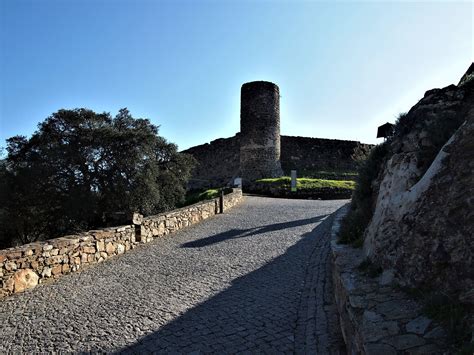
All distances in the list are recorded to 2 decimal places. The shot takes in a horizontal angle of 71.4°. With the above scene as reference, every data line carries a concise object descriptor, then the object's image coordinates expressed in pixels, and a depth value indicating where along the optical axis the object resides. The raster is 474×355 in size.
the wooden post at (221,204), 14.20
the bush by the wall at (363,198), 5.28
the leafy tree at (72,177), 12.25
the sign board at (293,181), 20.14
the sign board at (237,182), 20.11
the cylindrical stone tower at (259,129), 24.14
